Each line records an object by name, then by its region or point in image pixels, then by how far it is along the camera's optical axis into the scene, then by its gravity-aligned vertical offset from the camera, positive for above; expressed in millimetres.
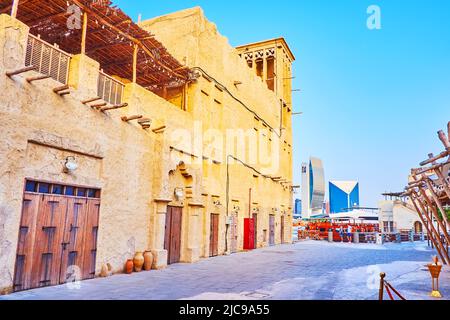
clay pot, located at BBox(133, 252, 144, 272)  11625 -1354
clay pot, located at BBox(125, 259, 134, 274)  11188 -1462
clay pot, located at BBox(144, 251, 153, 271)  12031 -1360
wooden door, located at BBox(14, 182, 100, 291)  8305 -558
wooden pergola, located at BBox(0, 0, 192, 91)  11102 +6614
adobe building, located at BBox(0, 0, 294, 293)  8297 +2425
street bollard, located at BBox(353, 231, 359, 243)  33625 -1232
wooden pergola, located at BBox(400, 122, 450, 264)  9535 +1660
